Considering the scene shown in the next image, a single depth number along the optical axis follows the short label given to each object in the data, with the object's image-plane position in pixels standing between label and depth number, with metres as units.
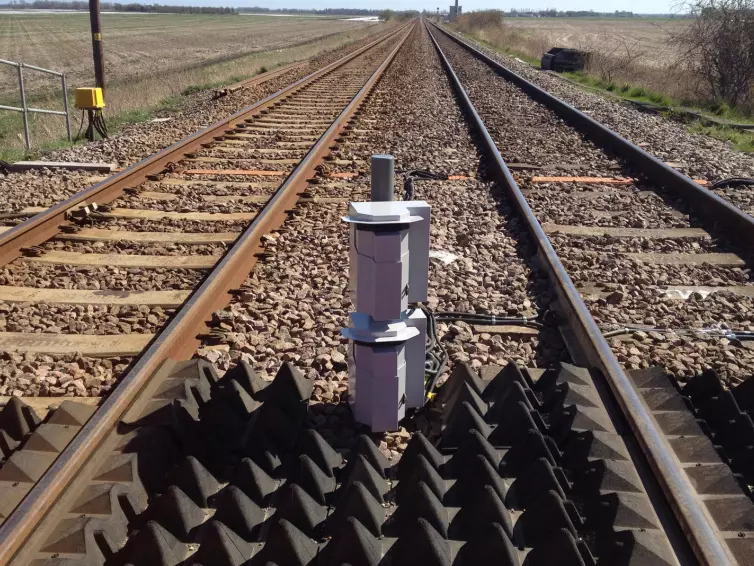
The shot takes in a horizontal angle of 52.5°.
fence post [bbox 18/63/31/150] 10.46
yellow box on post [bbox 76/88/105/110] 10.49
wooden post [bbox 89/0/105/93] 13.23
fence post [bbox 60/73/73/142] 11.26
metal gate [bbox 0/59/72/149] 10.46
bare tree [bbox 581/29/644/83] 21.44
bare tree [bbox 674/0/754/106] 15.65
